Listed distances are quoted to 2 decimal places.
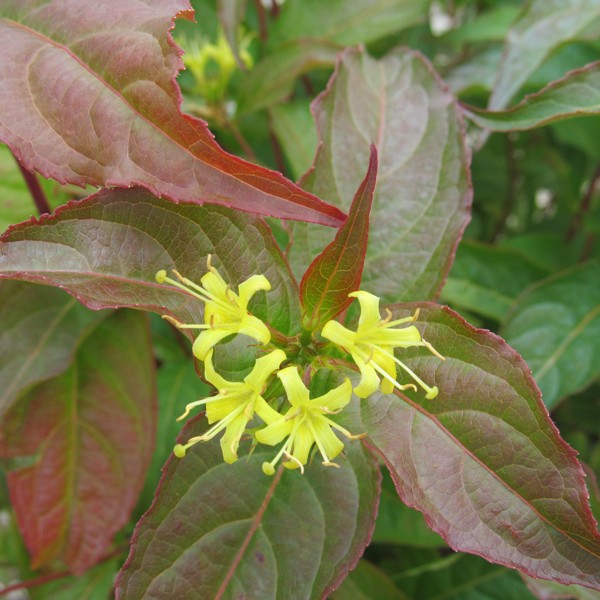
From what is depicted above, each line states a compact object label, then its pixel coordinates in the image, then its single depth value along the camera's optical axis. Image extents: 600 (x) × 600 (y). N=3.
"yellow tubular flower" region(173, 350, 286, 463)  0.13
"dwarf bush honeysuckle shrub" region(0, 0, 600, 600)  0.13
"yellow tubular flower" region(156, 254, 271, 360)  0.14
